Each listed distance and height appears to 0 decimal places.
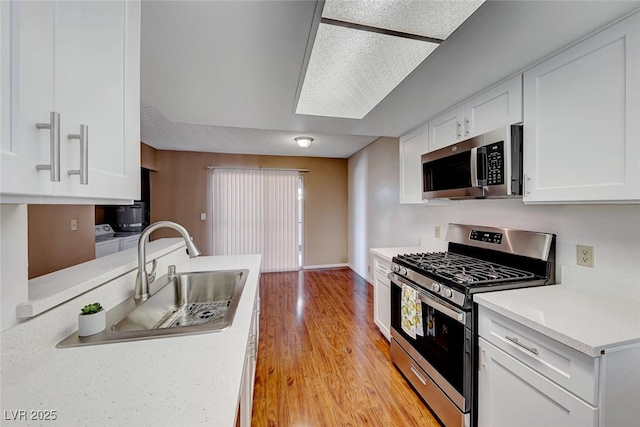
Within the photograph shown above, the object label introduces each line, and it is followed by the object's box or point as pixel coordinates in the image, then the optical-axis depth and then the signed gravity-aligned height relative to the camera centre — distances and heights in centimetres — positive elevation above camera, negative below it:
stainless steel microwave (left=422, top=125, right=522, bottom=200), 143 +28
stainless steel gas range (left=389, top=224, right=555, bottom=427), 135 -56
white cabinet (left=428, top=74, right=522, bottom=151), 145 +64
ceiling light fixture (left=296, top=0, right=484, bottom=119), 91 +74
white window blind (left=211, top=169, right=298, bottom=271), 471 -8
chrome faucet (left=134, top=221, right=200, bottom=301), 125 -25
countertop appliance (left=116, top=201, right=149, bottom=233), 445 -12
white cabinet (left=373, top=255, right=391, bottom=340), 232 -83
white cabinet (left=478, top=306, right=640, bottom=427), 90 -69
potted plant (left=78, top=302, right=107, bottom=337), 88 -39
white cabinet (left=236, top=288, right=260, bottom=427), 98 -85
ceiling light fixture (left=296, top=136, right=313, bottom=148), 353 +100
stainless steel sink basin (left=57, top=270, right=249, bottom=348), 92 -47
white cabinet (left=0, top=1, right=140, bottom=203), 47 +27
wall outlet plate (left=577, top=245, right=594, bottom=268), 134 -25
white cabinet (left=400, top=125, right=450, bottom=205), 229 +45
